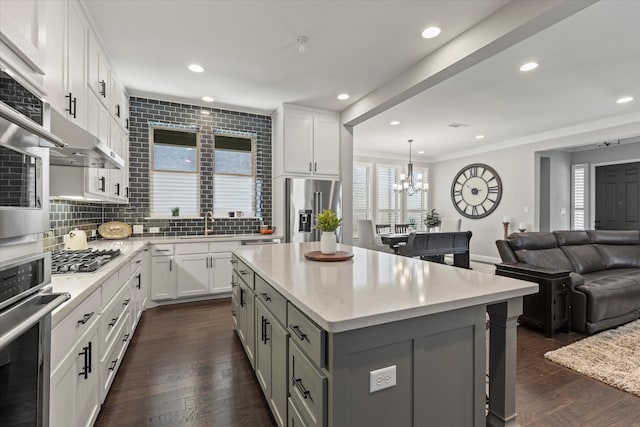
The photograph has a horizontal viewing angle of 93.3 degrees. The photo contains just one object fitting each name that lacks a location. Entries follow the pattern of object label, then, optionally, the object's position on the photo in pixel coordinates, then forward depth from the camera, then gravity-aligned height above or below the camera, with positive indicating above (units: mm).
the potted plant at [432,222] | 7633 -258
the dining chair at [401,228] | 7396 -396
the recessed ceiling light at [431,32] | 2756 +1670
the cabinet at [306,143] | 4691 +1106
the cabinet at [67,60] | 1861 +1056
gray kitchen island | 1075 -551
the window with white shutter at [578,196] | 7142 +398
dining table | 5730 -619
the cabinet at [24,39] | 907 +557
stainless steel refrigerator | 4645 +106
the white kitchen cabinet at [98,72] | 2635 +1326
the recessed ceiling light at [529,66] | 3447 +1700
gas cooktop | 1868 -343
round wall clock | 7531 +575
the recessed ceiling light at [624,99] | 4441 +1703
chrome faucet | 4730 -138
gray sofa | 3047 -737
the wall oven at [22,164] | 850 +148
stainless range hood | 1639 +388
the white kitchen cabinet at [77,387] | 1260 -840
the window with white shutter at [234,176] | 4859 +587
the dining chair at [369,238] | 6109 -535
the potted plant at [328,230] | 2266 -138
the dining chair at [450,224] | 6840 -285
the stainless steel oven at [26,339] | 862 -417
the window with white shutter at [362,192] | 8219 +550
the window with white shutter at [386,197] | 8461 +426
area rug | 2264 -1236
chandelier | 6604 +694
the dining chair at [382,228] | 7180 -398
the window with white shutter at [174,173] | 4504 +585
